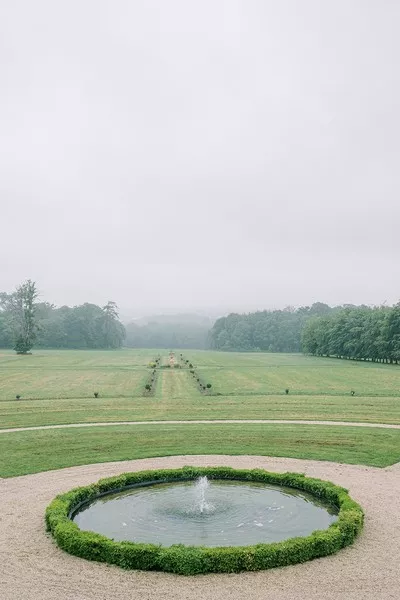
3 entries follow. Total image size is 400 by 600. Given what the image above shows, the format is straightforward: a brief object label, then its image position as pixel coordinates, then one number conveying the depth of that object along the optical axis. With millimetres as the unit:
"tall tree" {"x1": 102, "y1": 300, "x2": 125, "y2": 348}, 173750
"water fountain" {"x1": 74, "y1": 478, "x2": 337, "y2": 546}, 13977
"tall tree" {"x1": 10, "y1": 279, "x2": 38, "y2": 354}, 106562
